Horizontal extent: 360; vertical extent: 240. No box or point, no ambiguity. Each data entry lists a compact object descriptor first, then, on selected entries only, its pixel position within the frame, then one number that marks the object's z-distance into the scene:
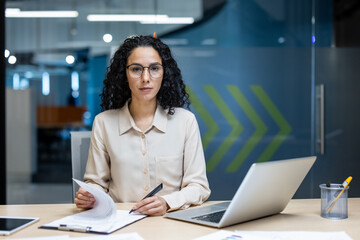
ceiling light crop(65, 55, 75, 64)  4.37
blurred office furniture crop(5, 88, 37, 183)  4.45
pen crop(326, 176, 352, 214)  1.56
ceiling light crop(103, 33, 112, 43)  4.08
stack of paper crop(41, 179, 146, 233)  1.46
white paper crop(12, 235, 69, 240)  1.34
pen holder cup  1.56
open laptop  1.35
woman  2.07
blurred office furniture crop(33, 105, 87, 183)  4.53
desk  1.39
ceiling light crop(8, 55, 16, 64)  4.27
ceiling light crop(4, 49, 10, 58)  4.17
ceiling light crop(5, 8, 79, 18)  4.29
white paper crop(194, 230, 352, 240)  1.33
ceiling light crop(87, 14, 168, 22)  4.00
